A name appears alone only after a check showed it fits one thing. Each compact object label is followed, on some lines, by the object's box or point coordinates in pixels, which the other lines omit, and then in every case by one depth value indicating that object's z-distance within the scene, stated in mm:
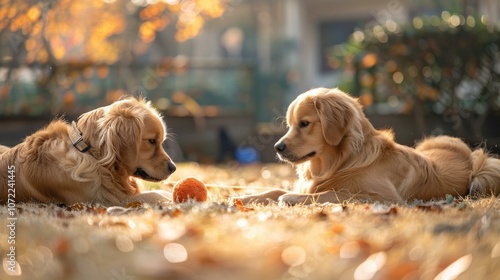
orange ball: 5773
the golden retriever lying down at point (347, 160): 5855
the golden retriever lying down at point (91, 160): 5531
